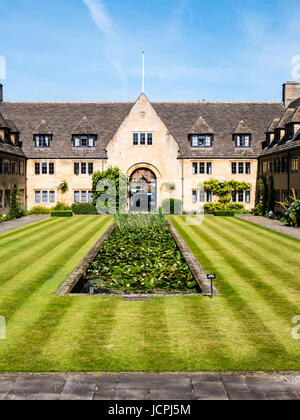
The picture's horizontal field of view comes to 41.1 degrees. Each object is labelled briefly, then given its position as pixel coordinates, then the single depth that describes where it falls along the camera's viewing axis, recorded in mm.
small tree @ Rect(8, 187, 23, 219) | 40312
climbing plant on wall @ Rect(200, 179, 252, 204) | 47466
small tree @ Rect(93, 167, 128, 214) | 45375
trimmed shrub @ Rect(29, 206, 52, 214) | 46344
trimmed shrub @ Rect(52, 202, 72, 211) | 46281
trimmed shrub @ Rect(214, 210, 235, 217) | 43125
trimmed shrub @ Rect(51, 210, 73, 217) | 42812
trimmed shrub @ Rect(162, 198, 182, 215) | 45875
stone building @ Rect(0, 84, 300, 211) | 47531
